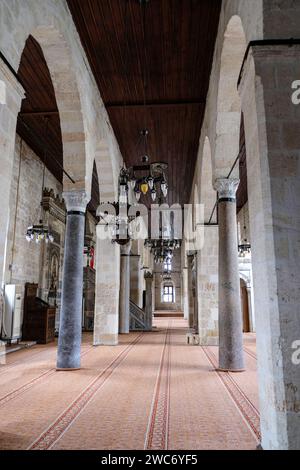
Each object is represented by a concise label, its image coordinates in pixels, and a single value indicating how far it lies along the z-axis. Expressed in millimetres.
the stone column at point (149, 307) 15188
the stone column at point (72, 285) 6684
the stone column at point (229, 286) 6387
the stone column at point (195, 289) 12188
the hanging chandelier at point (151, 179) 7676
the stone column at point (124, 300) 14000
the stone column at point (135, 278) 17625
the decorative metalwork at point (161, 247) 15093
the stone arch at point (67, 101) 5949
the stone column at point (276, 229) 2743
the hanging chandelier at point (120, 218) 8648
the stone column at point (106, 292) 10336
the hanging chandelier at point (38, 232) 9773
